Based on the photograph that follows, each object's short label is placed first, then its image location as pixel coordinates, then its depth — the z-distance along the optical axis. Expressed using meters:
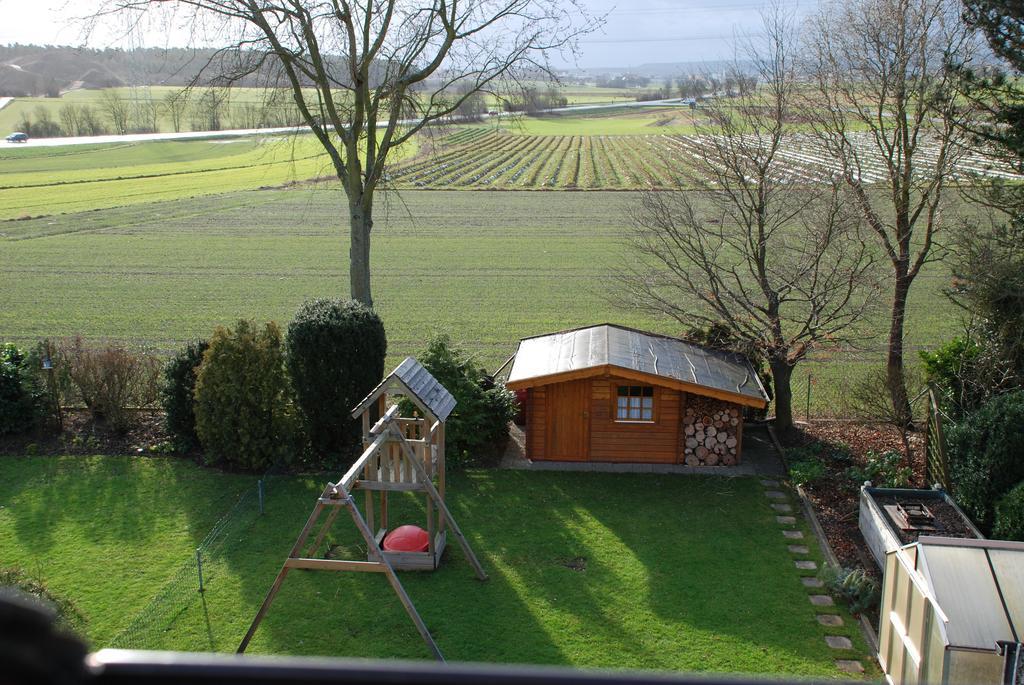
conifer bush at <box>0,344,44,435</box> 18.06
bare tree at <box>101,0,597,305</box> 20.61
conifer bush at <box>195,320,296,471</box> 16.62
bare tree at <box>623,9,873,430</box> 17.52
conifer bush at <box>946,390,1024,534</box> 13.38
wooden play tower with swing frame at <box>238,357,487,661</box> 10.58
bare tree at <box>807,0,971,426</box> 17.23
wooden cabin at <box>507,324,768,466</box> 17.03
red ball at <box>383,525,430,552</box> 13.25
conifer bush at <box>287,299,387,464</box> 17.06
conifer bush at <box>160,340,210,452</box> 17.48
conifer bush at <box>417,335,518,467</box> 17.27
